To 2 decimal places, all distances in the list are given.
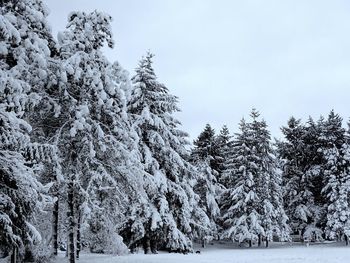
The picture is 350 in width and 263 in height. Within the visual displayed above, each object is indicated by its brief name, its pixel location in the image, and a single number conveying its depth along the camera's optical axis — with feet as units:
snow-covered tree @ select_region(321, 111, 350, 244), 127.85
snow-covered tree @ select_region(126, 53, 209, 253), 87.71
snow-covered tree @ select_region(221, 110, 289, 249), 130.82
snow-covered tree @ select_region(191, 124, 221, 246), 130.82
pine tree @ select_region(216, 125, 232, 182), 151.84
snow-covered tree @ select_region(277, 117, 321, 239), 140.97
